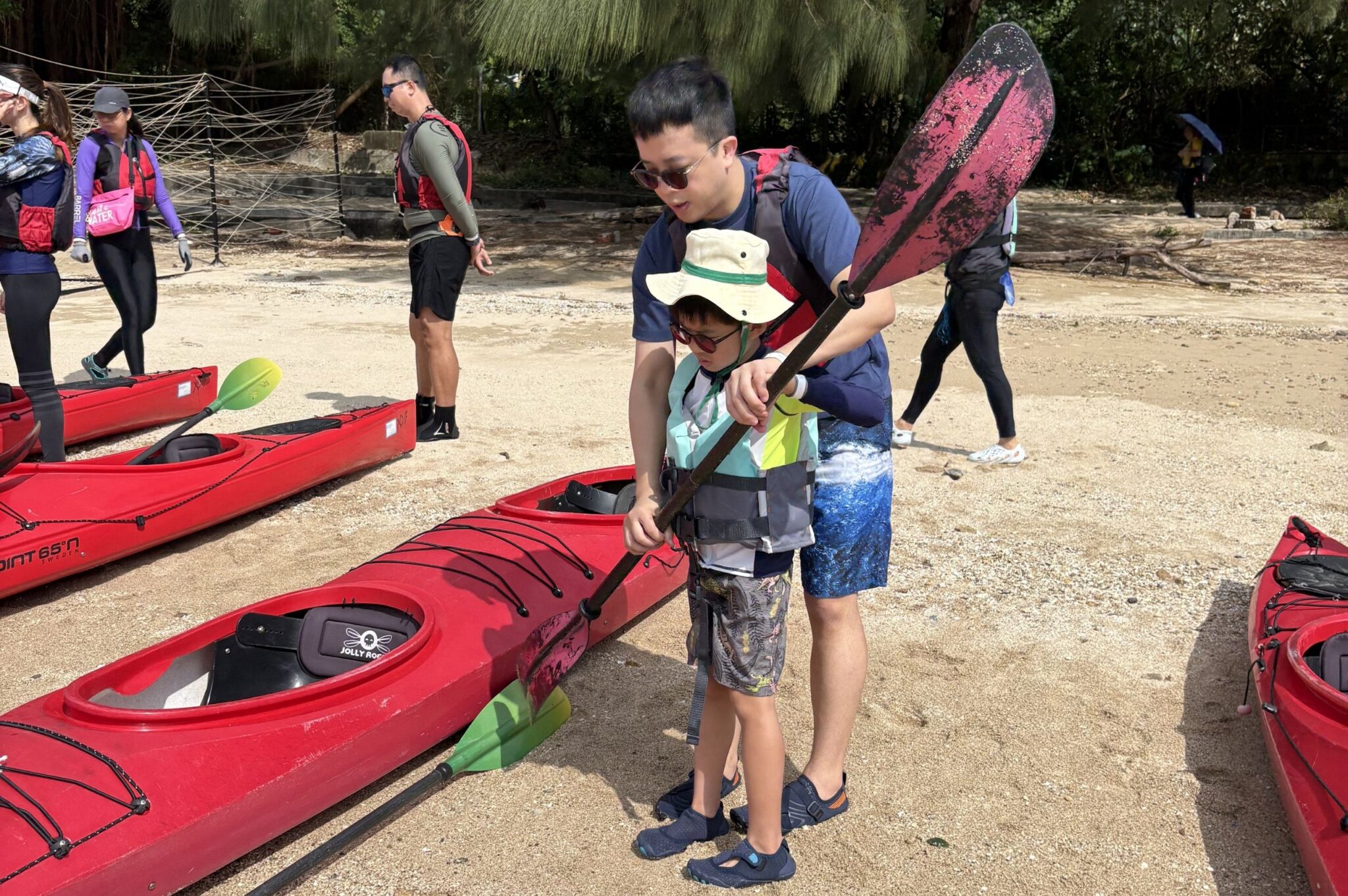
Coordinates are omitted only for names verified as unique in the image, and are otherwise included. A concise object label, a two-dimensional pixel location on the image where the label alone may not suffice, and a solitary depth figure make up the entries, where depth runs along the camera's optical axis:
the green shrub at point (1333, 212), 14.55
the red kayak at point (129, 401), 5.53
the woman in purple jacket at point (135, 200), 5.72
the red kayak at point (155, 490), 3.83
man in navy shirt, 2.10
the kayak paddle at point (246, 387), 4.87
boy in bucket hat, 2.05
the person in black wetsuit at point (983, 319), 4.97
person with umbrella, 15.56
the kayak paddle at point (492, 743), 2.49
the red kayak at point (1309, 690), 2.28
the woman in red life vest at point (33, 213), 4.32
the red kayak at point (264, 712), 2.21
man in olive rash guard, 5.22
